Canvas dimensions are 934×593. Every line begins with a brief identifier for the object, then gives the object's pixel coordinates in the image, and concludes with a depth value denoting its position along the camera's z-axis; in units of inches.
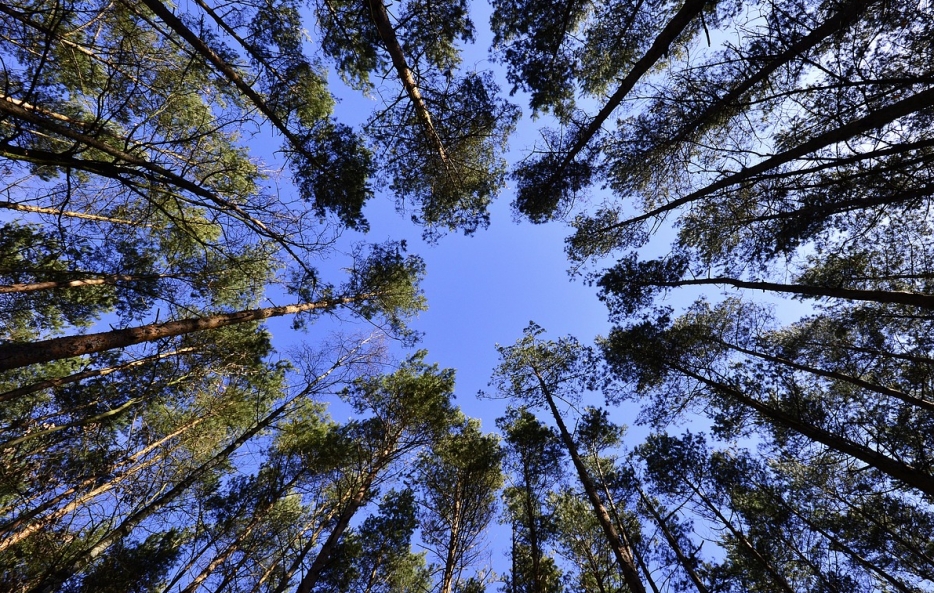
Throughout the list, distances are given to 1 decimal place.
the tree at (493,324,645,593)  467.8
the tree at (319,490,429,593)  377.4
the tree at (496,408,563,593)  375.6
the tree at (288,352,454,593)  391.9
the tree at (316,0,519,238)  267.1
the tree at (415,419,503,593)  390.3
